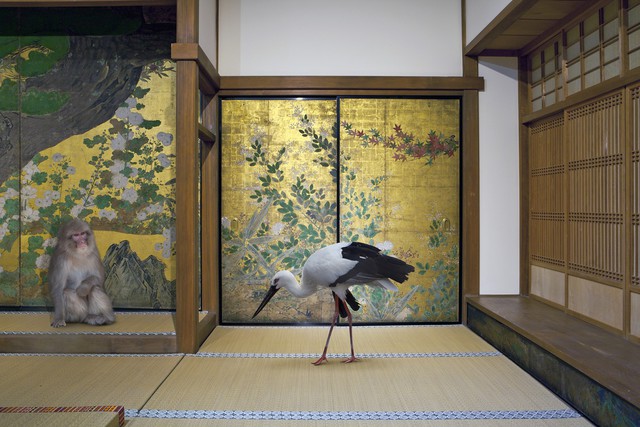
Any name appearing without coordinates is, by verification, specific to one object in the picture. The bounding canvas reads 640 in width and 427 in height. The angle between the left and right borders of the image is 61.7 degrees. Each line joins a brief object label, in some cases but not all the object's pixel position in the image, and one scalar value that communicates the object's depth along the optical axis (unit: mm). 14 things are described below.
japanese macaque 3781
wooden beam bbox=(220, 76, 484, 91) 4363
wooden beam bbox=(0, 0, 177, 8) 3635
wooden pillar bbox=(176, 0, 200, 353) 3494
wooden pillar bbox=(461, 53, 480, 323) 4367
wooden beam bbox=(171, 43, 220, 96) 3504
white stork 3158
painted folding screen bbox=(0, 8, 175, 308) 4316
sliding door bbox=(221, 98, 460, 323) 4402
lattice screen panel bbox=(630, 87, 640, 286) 2902
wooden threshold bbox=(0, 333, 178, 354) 3479
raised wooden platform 2229
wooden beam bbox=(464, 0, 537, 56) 3382
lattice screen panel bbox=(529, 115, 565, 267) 3812
